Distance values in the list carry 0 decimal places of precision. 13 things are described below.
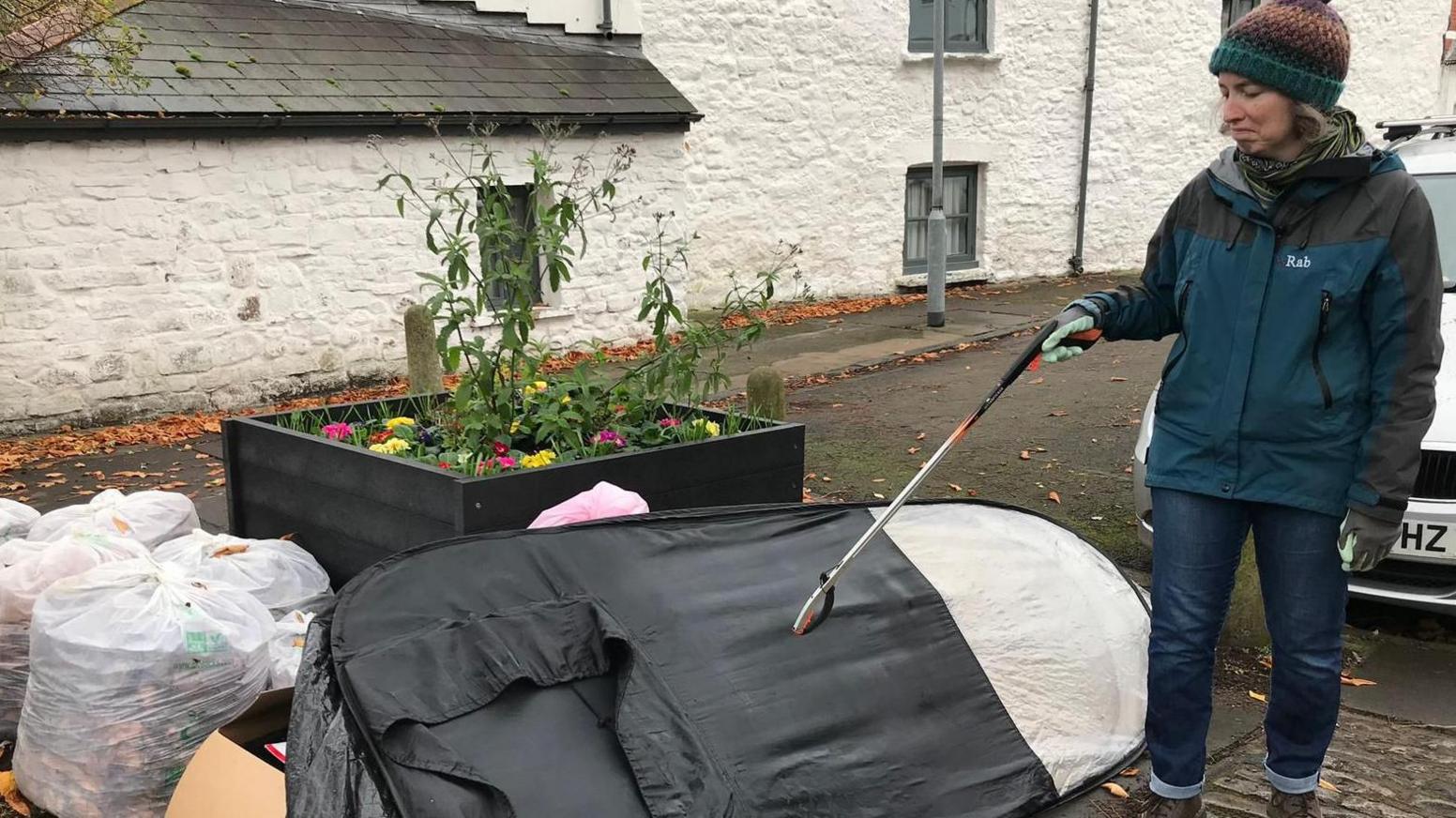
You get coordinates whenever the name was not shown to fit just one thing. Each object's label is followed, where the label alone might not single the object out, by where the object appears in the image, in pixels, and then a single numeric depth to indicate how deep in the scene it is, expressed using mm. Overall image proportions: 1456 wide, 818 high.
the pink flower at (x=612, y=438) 4402
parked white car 4203
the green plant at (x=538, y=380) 4262
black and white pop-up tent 2514
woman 2699
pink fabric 3617
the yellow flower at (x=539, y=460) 4133
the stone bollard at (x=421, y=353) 7051
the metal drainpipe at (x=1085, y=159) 15648
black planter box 3779
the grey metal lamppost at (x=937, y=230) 12375
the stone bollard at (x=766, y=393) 5367
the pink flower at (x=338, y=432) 4605
